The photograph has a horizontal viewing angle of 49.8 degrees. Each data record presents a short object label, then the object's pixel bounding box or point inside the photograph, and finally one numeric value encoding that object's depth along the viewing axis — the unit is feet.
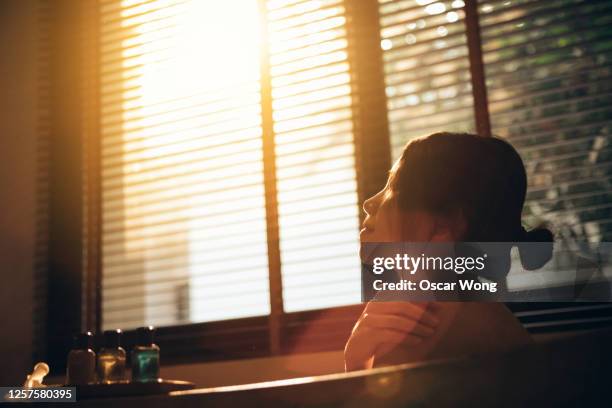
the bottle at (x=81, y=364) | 4.87
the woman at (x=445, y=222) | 3.12
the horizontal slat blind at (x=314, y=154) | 6.09
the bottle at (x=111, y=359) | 4.98
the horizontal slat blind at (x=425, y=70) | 5.96
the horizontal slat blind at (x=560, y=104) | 5.30
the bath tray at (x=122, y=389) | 4.11
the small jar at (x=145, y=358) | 4.75
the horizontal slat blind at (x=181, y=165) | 6.62
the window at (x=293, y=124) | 5.51
